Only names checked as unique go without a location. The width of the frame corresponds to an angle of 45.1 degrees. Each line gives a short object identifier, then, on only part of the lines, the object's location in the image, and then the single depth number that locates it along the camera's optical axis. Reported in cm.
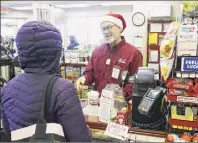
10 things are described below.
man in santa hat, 229
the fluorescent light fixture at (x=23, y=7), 954
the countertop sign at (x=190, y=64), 130
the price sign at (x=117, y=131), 140
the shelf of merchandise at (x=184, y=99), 128
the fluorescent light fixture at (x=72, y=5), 887
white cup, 174
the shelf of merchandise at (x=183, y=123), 130
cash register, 137
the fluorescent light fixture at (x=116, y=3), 781
